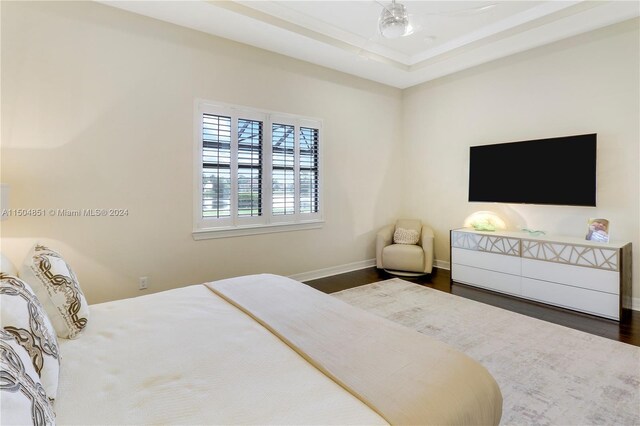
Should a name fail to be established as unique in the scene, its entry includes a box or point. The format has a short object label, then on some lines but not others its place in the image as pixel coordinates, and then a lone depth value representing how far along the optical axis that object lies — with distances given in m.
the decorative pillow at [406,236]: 4.97
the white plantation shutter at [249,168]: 3.84
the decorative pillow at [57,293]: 1.51
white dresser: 3.10
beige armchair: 4.57
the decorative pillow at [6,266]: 1.70
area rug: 1.82
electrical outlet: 3.22
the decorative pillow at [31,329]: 1.05
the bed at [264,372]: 0.99
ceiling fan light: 2.45
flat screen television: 3.51
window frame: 3.52
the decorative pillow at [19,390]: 0.68
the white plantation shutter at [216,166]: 3.59
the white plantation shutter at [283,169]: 4.12
